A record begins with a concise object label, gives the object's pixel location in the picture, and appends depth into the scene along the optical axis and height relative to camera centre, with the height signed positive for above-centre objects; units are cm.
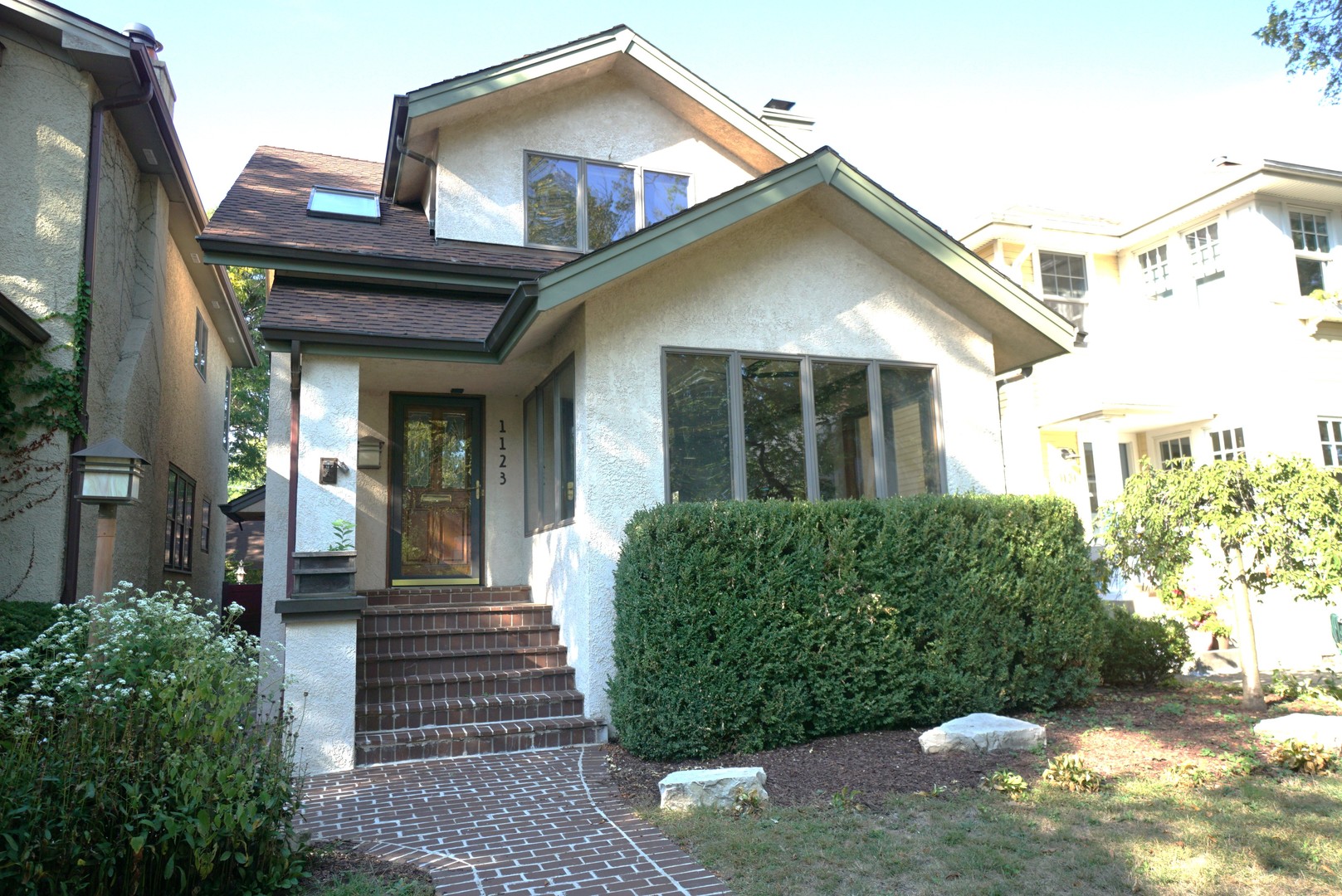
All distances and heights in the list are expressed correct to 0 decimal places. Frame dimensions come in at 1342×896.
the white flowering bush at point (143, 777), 381 -90
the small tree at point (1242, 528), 762 +18
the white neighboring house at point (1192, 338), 1330 +338
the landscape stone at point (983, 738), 665 -139
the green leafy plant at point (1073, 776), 569 -146
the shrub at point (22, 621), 661 -28
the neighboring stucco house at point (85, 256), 791 +336
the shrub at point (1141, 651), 928 -107
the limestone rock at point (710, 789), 563 -145
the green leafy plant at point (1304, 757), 601 -147
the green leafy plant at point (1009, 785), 561 -148
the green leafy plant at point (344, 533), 789 +38
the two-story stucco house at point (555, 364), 798 +212
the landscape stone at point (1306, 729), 643 -138
